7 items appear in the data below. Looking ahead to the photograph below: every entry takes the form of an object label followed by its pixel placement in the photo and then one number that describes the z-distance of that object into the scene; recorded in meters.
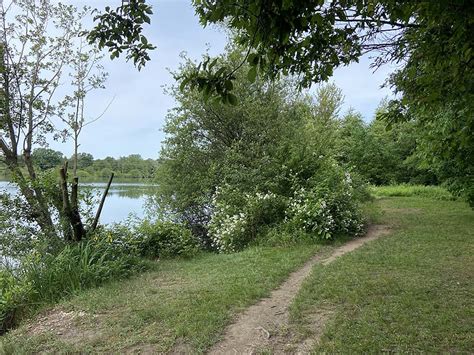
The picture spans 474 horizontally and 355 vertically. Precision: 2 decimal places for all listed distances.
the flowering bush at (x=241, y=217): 8.92
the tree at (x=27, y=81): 8.12
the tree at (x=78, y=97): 8.90
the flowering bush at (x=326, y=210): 8.33
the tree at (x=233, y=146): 10.52
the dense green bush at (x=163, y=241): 7.97
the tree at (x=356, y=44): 2.11
